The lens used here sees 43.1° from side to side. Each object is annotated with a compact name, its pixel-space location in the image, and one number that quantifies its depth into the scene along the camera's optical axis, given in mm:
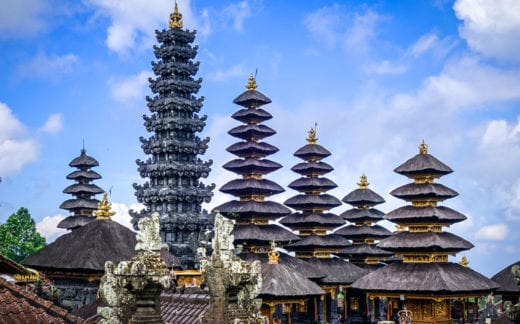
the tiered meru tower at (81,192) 43688
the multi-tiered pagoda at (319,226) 37844
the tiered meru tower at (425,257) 30172
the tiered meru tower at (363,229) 43656
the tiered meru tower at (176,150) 36500
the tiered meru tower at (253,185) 34719
